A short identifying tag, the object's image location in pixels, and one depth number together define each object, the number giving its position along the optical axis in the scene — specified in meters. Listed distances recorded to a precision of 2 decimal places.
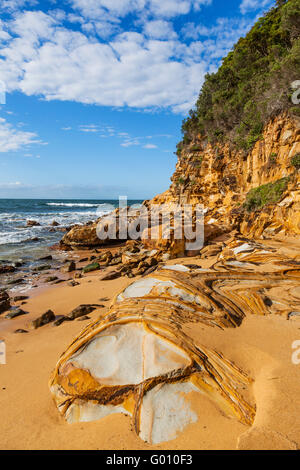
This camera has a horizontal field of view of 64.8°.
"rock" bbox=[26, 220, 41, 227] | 26.07
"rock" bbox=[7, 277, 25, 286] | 8.30
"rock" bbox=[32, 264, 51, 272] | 10.03
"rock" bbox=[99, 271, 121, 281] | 7.72
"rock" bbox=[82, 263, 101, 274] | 9.33
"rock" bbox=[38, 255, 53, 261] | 11.77
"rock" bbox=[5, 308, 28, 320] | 5.50
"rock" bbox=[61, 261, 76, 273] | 9.73
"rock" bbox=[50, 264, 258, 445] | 1.88
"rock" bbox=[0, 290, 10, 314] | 5.89
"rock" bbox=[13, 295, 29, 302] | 6.64
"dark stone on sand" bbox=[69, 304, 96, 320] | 4.97
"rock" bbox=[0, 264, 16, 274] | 9.63
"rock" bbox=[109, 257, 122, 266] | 10.05
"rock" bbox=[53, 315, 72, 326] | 4.76
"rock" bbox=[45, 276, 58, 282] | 8.48
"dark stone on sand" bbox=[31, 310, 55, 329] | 4.89
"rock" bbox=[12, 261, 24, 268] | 10.55
